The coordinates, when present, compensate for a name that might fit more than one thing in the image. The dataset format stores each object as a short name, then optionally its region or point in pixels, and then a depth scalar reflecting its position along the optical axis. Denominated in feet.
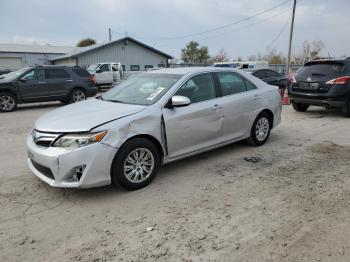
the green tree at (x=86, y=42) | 176.35
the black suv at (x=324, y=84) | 30.89
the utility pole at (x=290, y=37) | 84.18
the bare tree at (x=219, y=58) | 171.88
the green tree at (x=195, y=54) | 161.99
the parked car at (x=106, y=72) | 77.19
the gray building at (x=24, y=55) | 127.03
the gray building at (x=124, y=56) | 102.83
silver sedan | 13.34
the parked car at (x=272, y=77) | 48.57
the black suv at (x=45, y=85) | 41.37
